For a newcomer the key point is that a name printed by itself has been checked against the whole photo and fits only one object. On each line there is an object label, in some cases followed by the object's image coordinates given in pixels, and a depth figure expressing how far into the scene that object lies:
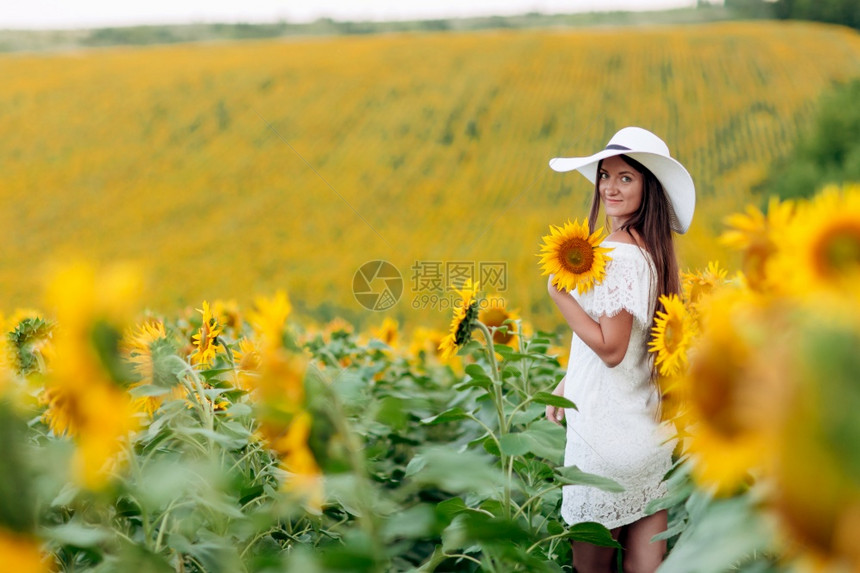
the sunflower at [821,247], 2.53
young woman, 4.65
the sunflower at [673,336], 3.99
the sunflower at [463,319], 4.35
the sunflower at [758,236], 3.12
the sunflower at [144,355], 3.61
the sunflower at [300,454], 2.87
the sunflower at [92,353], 2.53
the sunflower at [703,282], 4.11
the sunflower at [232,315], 6.02
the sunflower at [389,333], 6.65
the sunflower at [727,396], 2.16
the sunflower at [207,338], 4.24
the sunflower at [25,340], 4.18
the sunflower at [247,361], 3.80
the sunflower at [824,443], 1.61
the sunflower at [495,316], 5.18
